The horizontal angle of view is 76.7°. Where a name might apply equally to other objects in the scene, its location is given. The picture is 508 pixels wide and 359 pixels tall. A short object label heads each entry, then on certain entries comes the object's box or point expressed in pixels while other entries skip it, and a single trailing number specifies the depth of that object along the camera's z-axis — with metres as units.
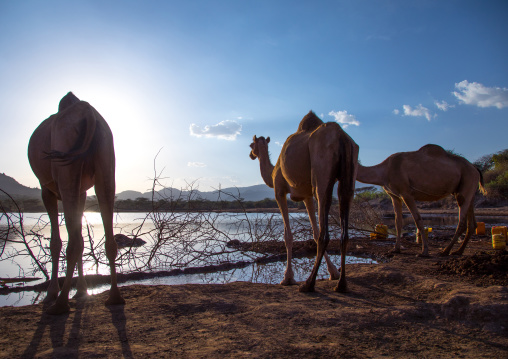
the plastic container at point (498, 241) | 7.39
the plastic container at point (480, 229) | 11.21
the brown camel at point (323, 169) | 4.23
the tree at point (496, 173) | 28.55
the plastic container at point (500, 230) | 7.82
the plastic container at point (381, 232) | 11.15
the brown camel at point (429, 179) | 8.04
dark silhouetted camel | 3.57
